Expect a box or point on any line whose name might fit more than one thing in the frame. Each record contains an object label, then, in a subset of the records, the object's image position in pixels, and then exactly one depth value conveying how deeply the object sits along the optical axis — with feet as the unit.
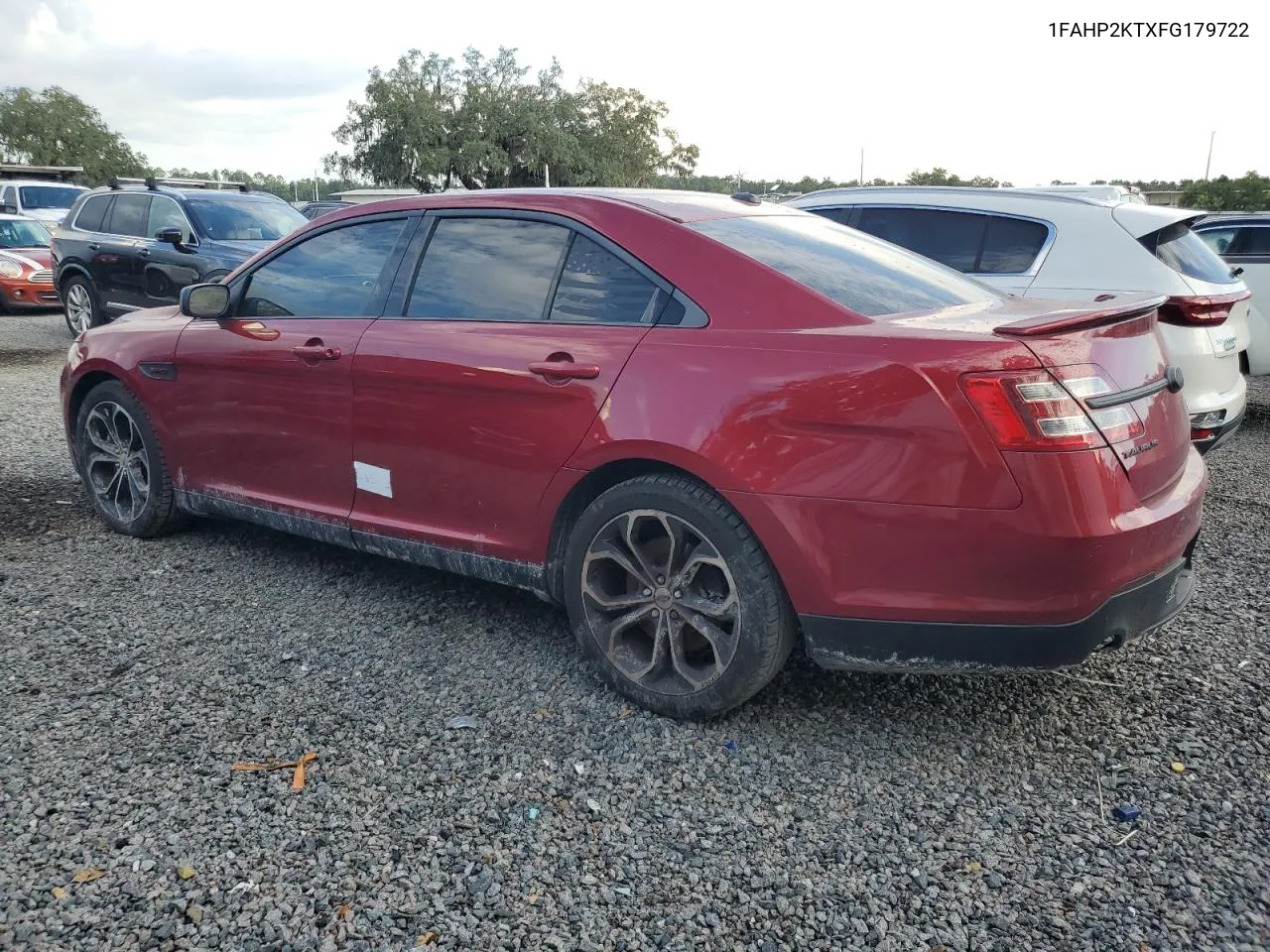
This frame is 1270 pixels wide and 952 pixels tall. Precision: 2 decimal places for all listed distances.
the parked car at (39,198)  60.85
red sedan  8.68
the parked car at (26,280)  48.67
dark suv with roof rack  35.09
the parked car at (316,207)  63.93
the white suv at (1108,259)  17.35
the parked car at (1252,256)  27.84
